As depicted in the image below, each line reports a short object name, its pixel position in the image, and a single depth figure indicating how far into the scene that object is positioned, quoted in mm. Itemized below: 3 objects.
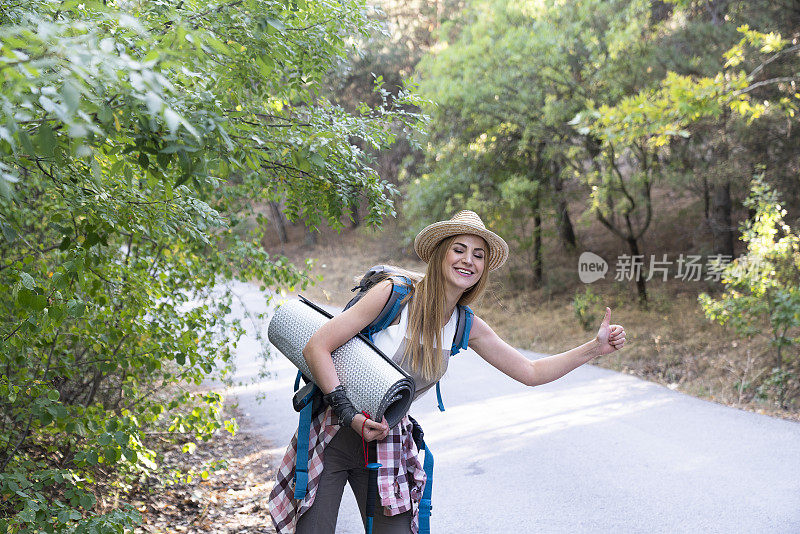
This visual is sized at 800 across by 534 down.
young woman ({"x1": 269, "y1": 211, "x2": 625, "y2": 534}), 2834
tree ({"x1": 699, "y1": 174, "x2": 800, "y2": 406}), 9461
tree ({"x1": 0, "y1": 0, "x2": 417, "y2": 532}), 1851
